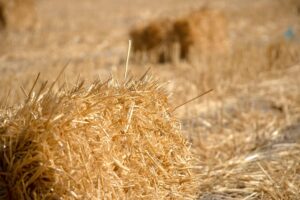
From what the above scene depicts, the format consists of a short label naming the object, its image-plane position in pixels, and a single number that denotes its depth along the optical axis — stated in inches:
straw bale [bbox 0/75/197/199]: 172.4
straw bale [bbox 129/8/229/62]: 593.5
